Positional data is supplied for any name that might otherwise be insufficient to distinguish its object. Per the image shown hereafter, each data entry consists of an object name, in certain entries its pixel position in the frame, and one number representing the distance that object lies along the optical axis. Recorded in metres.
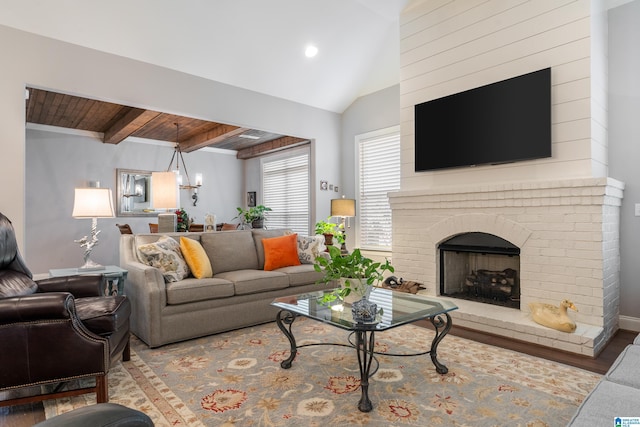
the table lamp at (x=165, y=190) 4.02
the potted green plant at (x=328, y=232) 5.75
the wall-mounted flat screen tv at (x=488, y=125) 3.48
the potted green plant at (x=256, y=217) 6.52
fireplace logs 3.95
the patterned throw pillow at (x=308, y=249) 4.52
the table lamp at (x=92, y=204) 3.37
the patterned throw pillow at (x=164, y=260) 3.38
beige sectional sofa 3.13
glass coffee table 2.13
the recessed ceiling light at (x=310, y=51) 5.03
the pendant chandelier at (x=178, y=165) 7.66
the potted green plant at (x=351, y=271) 2.44
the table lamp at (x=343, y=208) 5.77
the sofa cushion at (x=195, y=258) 3.60
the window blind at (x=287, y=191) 7.66
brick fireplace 3.12
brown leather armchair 1.92
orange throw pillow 4.21
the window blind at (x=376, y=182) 5.85
